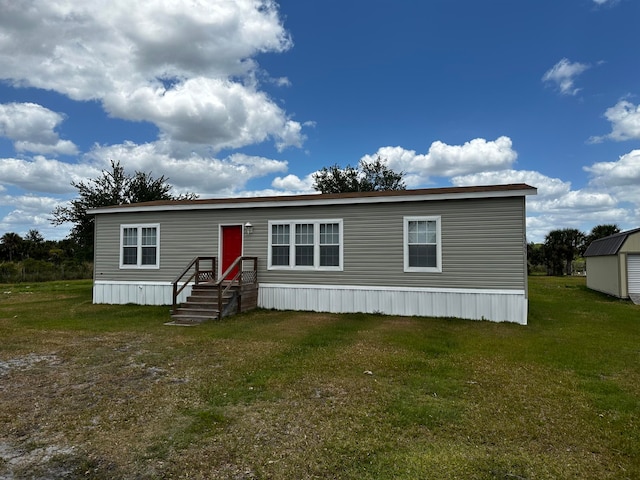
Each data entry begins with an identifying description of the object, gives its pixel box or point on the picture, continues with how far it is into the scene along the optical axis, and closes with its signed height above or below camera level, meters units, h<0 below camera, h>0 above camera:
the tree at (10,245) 37.91 +1.28
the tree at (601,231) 33.34 +2.51
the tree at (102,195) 24.47 +4.28
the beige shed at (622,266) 16.05 -0.25
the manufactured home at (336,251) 10.38 +0.26
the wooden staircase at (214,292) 10.59 -0.99
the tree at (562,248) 33.03 +0.98
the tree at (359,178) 36.25 +7.72
